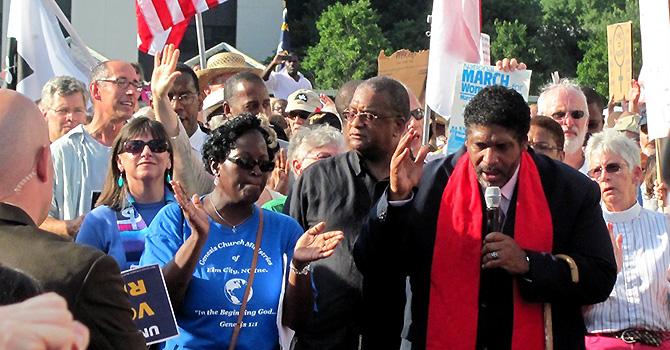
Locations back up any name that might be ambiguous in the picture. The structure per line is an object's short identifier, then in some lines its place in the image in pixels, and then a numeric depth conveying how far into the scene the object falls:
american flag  11.51
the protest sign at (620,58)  11.13
